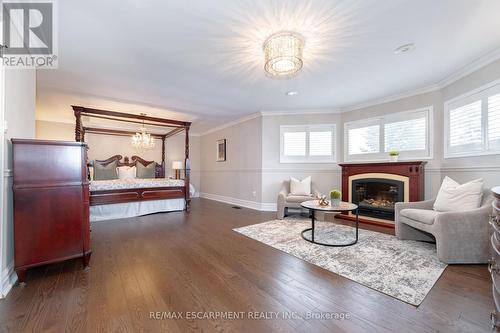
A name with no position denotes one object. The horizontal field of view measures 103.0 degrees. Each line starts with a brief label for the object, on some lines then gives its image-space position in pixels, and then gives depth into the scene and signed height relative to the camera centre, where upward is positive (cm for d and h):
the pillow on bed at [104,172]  563 -21
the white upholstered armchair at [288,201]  416 -75
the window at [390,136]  376 +62
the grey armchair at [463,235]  219 -78
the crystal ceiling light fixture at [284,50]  214 +126
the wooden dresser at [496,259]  107 -52
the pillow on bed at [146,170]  639 -17
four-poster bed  412 -62
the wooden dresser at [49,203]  180 -37
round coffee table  276 -61
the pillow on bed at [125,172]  602 -22
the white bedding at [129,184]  416 -43
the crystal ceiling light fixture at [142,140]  533 +67
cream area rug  181 -109
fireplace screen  384 -63
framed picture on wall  661 +51
